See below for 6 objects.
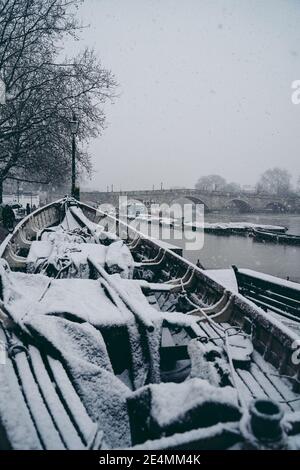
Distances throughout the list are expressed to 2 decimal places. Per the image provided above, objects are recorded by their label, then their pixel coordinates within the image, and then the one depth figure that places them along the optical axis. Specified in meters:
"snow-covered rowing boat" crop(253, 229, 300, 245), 25.66
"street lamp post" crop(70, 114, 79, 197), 14.76
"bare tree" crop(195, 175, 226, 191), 127.40
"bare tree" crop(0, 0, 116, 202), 15.20
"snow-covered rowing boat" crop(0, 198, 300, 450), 1.96
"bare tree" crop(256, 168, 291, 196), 118.38
